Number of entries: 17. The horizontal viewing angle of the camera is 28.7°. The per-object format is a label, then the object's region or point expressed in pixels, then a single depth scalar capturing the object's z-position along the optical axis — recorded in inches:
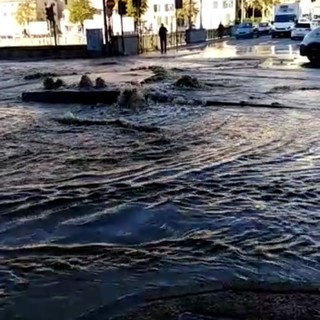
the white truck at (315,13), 2382.3
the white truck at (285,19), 2480.3
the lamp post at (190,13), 2645.2
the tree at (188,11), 2903.5
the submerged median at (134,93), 584.4
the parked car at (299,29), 2099.0
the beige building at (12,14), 3614.7
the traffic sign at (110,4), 1489.9
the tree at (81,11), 2999.5
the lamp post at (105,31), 1516.6
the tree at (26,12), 3649.1
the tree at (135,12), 1840.6
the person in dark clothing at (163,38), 1670.2
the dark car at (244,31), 2635.1
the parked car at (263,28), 2930.9
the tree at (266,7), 3773.1
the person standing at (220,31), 2815.9
